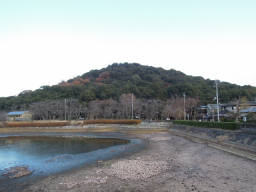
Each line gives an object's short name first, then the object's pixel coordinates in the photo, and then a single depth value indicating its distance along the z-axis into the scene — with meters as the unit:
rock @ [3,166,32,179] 12.11
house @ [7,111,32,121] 69.27
